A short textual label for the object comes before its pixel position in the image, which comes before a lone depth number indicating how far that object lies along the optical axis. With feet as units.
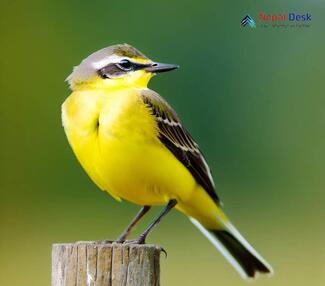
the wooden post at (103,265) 18.88
